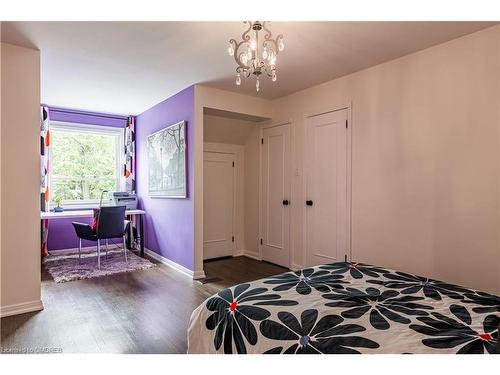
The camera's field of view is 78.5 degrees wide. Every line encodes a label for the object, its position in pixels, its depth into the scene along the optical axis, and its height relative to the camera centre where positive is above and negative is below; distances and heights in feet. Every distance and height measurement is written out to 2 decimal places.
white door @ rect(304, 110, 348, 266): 11.48 -0.03
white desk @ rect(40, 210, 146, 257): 13.82 -1.24
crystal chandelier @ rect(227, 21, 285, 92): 6.61 +2.98
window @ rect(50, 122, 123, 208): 16.80 +1.51
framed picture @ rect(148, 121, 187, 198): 13.23 +1.23
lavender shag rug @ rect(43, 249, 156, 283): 12.68 -3.54
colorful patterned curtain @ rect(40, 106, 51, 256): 15.49 +1.01
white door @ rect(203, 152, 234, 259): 15.65 -0.87
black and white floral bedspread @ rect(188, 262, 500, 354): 4.01 -2.00
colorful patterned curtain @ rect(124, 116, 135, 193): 18.33 +1.94
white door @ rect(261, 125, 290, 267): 13.98 -0.35
